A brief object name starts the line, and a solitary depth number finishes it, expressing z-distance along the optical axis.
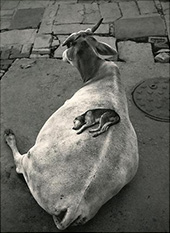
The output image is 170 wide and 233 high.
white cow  2.71
